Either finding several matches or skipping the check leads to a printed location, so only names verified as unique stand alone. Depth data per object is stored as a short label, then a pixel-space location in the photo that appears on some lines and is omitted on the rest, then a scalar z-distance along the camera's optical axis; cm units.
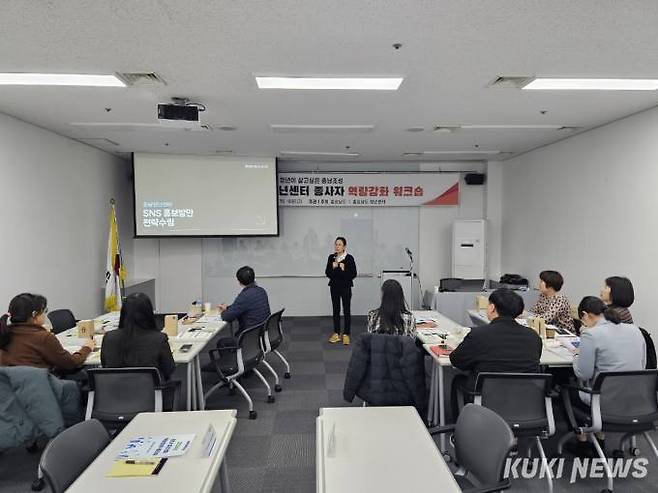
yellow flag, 626
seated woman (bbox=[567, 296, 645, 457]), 272
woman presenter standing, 627
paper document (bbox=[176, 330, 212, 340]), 375
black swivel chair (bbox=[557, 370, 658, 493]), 261
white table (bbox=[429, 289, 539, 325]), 605
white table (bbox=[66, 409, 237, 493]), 160
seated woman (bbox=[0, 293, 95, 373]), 292
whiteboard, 780
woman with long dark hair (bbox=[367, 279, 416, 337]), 300
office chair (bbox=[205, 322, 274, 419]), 379
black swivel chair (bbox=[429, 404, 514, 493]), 181
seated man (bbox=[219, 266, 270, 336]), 429
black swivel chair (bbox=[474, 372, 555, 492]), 261
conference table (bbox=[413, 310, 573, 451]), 312
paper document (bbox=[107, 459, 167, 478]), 168
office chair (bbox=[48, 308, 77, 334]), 434
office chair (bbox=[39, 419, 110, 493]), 165
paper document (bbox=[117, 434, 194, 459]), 183
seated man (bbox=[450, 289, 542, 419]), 271
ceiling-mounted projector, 374
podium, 724
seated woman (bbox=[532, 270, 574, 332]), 406
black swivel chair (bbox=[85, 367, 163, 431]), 278
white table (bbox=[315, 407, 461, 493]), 162
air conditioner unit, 738
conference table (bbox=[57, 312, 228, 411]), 329
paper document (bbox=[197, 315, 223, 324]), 434
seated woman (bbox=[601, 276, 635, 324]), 330
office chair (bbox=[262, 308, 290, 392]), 432
